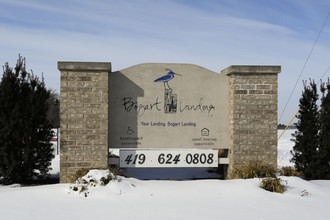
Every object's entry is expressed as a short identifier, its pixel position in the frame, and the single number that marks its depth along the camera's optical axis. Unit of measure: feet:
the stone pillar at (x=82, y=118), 29.63
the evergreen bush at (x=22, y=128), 30.07
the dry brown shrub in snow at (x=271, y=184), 24.43
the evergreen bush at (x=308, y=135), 32.94
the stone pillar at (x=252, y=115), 31.24
